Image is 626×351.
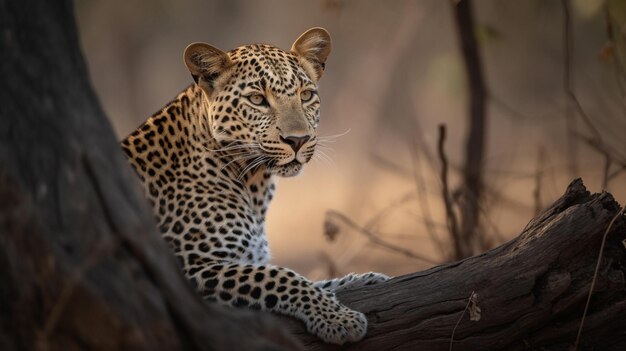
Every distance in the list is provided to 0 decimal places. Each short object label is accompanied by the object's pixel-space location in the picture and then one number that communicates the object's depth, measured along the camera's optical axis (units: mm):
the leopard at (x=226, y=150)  12078
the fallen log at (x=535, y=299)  10422
